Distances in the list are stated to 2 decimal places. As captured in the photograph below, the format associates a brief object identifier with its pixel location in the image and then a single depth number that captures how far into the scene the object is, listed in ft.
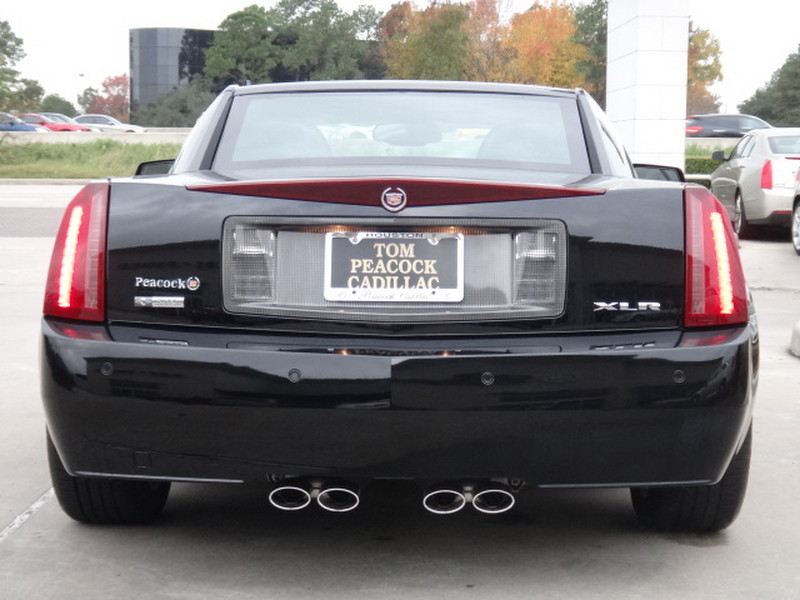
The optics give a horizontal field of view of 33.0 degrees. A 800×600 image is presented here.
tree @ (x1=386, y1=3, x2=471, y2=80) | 252.42
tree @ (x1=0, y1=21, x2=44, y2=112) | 150.41
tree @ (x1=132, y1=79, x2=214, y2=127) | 297.53
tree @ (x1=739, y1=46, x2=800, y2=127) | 283.38
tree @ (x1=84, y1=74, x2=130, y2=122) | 420.77
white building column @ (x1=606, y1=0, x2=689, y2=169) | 75.41
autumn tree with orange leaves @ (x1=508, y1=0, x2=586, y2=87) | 268.62
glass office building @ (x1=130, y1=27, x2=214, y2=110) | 390.62
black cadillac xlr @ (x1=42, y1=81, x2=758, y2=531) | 11.29
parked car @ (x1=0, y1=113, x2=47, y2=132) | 173.40
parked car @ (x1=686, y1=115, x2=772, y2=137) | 141.08
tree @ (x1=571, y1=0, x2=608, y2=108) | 255.09
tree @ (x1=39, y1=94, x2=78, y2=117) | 417.28
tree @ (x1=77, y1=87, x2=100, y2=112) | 463.42
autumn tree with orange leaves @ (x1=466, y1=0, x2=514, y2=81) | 262.26
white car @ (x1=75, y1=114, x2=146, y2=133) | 227.81
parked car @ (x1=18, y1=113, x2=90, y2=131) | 209.36
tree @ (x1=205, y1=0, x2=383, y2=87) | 352.90
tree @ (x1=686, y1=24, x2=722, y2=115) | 305.94
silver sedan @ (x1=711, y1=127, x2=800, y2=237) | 54.49
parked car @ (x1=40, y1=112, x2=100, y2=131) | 232.12
